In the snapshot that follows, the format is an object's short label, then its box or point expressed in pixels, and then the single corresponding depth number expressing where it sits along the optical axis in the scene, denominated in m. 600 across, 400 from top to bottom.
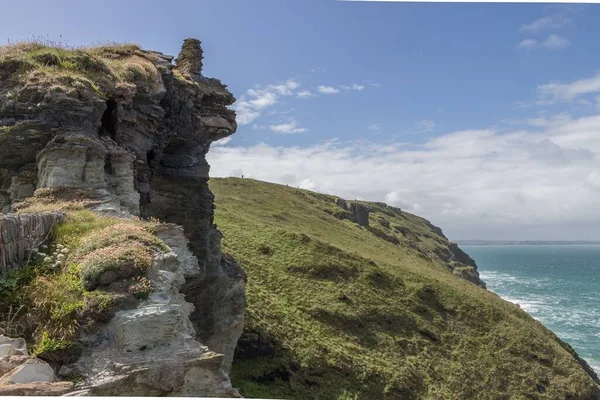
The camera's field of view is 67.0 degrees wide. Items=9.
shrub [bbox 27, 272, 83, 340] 9.97
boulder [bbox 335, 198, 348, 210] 158.82
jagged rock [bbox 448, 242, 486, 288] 146.50
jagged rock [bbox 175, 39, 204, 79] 33.31
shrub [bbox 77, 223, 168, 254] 12.28
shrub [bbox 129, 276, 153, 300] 10.59
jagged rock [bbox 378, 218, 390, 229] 174.05
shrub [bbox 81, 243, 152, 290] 10.92
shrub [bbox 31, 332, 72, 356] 9.45
